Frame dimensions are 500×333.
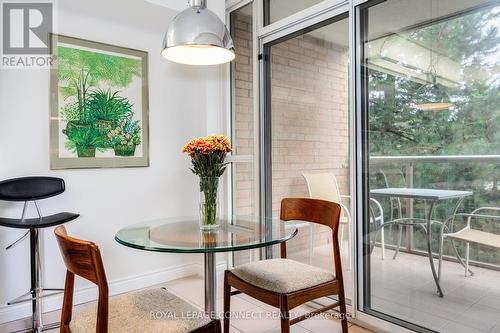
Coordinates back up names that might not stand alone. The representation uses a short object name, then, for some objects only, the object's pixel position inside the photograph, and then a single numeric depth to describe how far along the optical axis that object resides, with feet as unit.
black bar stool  7.41
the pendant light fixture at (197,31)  5.95
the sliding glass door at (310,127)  8.30
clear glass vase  6.23
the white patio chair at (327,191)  8.32
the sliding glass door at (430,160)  6.05
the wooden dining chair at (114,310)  3.92
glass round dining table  5.04
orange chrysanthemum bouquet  6.03
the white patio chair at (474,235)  5.96
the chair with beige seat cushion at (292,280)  5.73
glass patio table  6.45
